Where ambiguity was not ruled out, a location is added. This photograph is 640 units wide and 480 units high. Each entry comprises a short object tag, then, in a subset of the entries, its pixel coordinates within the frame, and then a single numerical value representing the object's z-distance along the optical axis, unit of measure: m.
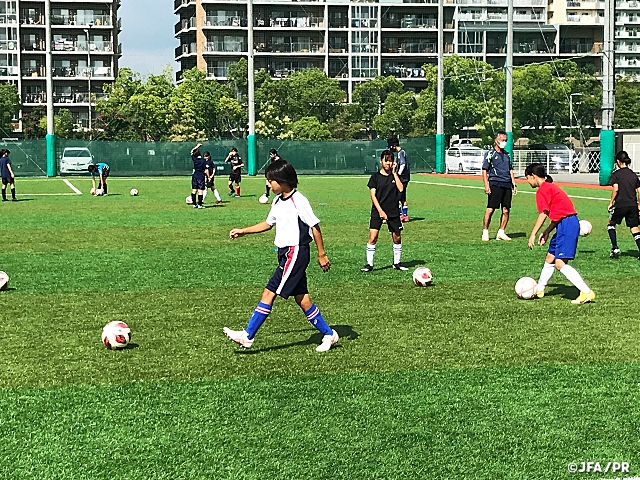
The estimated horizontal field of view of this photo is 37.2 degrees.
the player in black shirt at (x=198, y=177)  27.77
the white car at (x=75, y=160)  54.61
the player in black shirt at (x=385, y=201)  14.08
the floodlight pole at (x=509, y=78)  47.06
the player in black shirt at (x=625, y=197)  14.55
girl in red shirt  10.95
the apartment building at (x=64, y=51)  101.00
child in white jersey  8.33
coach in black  18.84
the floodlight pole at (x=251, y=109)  54.59
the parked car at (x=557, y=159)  62.91
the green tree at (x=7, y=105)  92.12
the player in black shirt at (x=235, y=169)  34.25
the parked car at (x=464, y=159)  61.47
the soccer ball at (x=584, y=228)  17.95
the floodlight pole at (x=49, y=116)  50.53
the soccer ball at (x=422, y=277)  12.62
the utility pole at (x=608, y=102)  36.88
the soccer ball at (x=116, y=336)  8.62
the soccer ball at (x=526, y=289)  11.39
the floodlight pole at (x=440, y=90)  55.88
